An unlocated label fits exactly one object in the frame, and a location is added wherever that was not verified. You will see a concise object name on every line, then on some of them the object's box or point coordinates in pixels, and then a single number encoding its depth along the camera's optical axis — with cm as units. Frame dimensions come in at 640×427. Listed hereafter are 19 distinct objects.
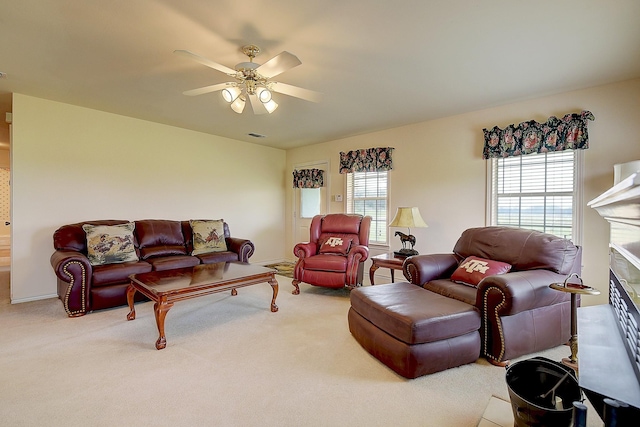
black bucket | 122
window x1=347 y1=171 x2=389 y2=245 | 486
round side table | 194
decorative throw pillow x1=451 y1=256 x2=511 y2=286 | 252
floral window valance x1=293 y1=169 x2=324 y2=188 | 564
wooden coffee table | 245
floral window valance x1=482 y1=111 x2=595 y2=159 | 300
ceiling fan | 208
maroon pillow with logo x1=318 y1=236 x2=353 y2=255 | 411
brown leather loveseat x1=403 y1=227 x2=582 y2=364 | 210
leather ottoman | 195
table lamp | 377
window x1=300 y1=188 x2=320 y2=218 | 599
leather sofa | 303
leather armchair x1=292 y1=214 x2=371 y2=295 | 374
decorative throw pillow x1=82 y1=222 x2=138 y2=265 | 343
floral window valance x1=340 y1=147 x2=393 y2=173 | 466
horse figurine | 398
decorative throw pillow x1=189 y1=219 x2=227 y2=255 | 432
